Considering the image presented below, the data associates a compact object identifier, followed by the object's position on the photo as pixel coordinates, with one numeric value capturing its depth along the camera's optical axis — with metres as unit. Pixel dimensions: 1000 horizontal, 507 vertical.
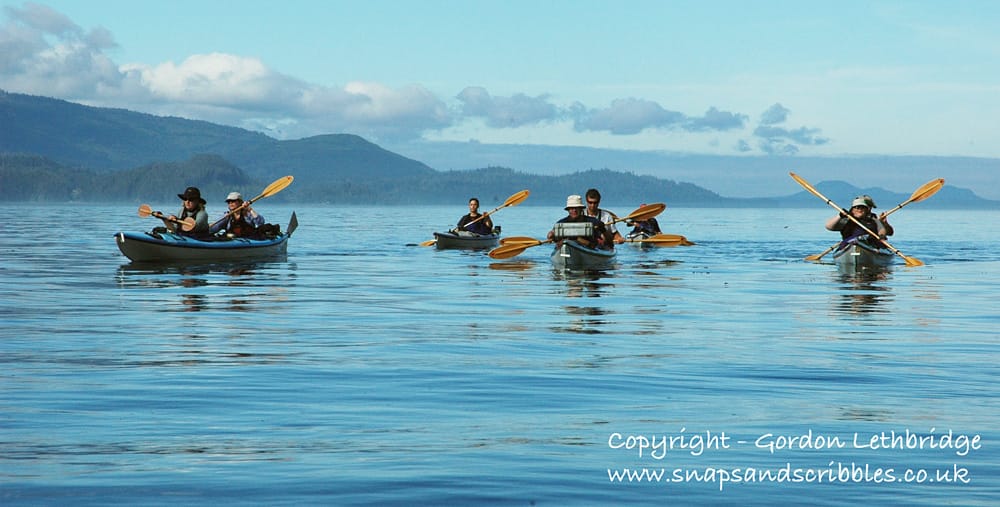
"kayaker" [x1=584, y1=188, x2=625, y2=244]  31.22
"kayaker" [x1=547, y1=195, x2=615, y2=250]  30.44
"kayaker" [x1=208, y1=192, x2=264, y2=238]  34.16
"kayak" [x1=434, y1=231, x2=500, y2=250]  44.06
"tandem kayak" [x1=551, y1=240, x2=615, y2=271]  30.58
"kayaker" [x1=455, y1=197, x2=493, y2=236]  44.19
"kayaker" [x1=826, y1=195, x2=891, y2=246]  33.31
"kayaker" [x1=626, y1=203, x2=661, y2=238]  43.49
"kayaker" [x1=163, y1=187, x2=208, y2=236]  31.28
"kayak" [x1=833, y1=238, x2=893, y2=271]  32.50
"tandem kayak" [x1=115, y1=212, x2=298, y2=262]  31.61
